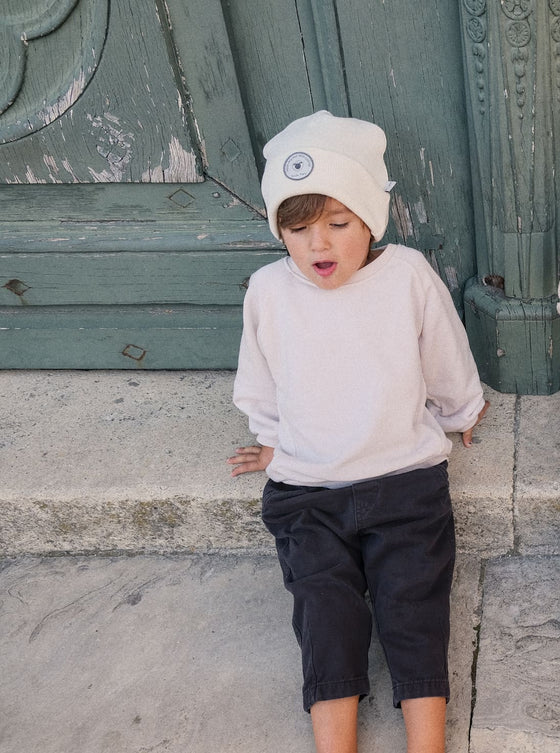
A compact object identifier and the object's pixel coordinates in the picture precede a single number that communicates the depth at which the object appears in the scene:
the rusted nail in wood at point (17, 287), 2.58
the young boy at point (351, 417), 1.71
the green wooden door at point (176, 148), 2.04
